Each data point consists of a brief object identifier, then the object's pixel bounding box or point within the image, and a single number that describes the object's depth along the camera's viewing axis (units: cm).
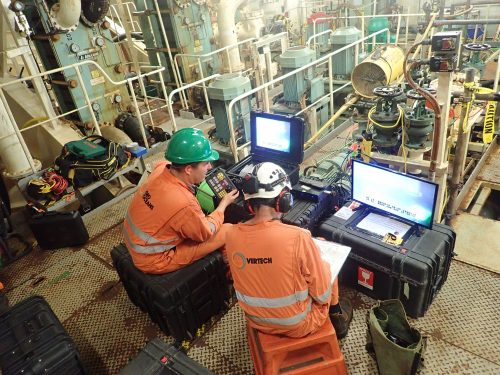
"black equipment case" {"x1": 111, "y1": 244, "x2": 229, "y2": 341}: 253
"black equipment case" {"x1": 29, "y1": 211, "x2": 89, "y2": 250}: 383
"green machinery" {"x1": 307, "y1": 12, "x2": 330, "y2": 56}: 929
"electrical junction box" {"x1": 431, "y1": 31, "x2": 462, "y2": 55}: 262
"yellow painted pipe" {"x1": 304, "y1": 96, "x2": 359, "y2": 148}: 516
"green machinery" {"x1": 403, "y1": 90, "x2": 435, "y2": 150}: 324
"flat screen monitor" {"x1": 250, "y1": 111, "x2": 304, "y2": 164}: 325
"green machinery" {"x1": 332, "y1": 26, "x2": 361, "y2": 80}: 640
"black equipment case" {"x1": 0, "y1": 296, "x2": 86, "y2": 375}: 219
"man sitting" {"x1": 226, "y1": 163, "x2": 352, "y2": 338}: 186
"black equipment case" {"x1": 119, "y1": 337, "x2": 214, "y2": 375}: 206
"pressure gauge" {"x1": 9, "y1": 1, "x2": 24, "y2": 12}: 435
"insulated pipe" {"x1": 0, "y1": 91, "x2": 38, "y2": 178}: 401
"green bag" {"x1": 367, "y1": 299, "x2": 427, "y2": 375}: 209
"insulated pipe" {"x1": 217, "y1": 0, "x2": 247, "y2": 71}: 695
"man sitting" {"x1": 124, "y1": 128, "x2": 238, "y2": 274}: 254
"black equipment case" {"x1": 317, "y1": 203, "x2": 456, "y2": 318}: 248
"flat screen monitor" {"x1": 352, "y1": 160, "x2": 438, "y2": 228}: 247
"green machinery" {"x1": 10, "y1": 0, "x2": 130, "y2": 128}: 521
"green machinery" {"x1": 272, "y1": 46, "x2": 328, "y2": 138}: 556
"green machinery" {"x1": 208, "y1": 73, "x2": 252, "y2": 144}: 443
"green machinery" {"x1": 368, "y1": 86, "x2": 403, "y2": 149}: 339
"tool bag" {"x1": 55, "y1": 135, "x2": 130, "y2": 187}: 422
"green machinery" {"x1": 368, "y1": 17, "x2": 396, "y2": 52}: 888
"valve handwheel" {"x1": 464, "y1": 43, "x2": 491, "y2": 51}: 327
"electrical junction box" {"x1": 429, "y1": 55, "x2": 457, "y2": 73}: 269
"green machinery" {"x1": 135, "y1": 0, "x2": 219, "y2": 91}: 729
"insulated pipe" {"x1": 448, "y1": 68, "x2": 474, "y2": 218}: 300
